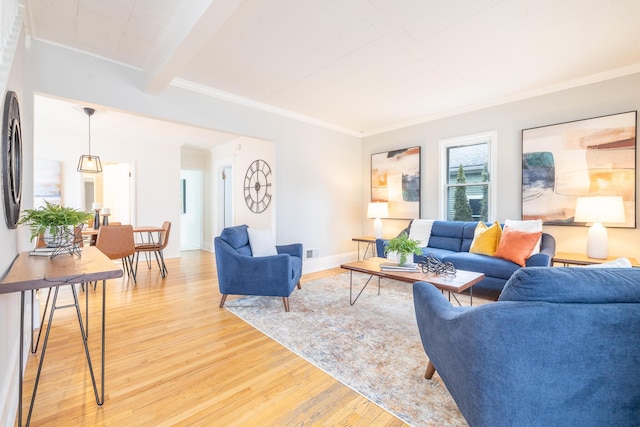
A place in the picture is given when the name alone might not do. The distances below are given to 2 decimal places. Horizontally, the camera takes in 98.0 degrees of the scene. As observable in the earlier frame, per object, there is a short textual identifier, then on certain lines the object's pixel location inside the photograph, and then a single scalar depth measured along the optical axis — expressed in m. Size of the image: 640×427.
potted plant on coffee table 2.80
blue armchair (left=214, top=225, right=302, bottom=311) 2.85
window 4.00
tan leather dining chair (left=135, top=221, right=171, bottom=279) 4.25
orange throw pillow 3.10
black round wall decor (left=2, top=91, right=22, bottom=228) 1.43
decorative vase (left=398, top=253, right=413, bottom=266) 2.82
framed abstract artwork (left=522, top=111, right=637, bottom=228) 2.97
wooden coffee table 2.31
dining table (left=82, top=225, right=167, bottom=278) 3.89
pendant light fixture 4.29
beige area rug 1.58
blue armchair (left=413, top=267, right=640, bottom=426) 0.96
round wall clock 4.51
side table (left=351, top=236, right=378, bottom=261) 4.80
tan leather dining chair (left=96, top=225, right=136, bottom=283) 3.59
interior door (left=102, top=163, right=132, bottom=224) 5.59
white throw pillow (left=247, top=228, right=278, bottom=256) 3.33
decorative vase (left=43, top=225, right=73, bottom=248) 1.80
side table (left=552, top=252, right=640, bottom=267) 2.80
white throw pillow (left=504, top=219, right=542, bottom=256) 3.22
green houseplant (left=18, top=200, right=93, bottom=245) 1.75
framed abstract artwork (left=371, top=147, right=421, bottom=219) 4.71
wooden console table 1.23
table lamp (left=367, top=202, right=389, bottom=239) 4.82
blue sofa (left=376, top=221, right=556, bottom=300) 3.12
